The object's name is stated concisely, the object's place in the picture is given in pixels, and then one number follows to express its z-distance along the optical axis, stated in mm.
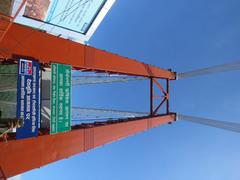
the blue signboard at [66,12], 11919
